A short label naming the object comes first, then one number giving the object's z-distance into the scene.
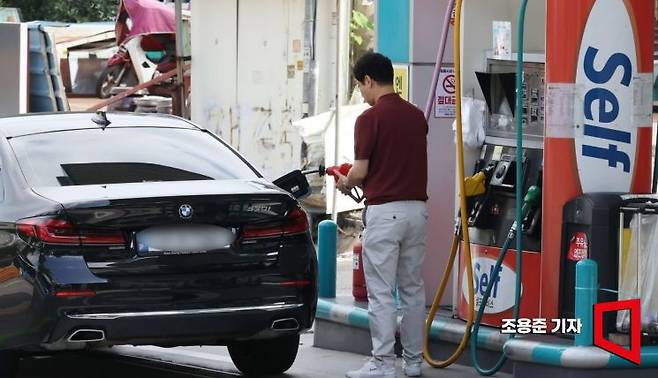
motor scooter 33.93
